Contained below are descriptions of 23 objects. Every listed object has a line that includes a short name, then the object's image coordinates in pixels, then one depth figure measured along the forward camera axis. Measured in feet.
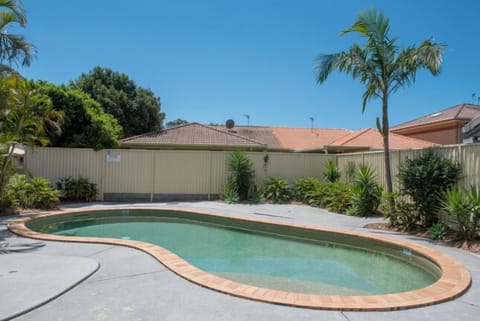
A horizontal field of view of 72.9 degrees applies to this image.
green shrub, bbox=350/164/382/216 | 35.37
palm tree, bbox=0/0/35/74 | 28.86
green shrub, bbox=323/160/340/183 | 48.93
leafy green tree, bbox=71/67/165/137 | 78.89
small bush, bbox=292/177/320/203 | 45.65
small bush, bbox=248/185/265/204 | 45.78
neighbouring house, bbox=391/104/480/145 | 67.31
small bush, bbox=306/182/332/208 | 42.27
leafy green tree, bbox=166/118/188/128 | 186.62
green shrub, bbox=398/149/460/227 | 25.79
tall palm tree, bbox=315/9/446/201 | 28.50
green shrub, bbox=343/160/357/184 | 44.22
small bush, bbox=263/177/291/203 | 46.42
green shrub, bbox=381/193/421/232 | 27.78
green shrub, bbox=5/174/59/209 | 35.22
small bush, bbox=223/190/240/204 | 45.87
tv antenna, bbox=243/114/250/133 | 99.22
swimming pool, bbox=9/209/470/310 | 13.82
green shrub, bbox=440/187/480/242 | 22.21
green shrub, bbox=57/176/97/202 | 43.39
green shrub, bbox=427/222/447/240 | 24.34
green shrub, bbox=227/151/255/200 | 47.29
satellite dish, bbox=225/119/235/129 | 79.41
